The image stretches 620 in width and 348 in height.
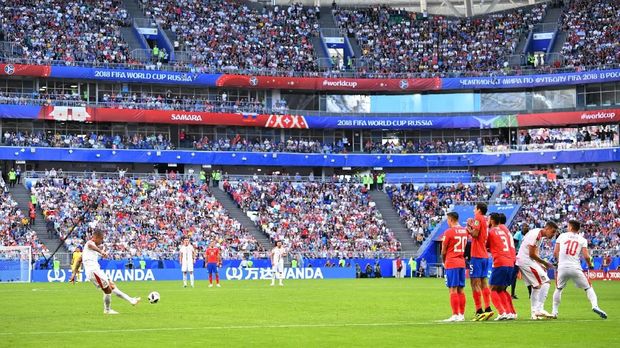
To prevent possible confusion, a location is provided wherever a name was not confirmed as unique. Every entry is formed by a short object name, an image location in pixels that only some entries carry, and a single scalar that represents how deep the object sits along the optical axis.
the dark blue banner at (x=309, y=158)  86.75
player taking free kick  28.75
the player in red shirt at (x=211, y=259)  51.75
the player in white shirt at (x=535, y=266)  25.31
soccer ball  30.79
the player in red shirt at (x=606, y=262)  68.29
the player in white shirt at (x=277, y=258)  54.91
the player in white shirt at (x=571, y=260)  25.31
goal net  62.28
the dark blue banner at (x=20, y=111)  85.19
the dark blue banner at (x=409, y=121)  97.56
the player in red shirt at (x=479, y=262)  24.62
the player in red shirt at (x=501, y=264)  24.58
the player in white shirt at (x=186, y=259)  52.28
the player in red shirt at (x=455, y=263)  24.28
